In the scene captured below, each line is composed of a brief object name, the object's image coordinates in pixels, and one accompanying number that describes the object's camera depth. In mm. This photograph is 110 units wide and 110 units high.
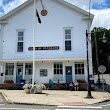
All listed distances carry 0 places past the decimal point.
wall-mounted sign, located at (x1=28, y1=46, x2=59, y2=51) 15558
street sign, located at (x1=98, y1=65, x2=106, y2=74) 11880
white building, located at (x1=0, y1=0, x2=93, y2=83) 15450
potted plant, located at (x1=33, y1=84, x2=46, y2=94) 11836
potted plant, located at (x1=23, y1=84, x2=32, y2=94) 12053
